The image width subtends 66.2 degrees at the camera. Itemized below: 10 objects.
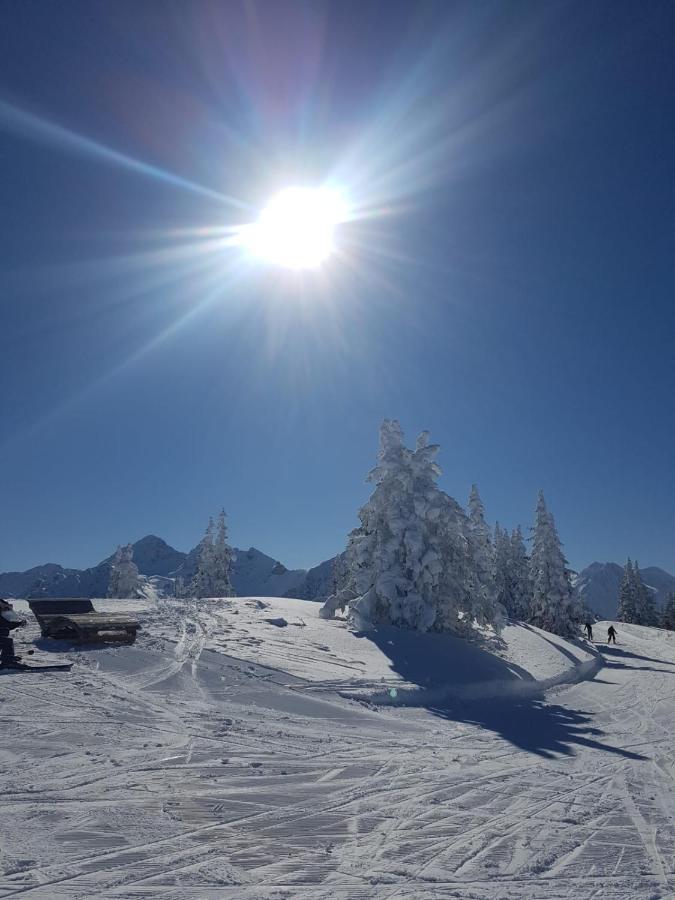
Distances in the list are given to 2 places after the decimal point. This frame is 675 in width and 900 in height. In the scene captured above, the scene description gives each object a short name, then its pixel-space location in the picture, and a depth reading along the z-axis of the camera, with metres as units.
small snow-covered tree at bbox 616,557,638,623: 75.71
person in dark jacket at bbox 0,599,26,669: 10.38
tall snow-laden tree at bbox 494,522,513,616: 63.66
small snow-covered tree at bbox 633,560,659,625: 75.81
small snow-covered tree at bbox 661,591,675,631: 76.79
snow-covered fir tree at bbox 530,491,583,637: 43.66
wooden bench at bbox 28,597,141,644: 12.90
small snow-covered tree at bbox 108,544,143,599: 50.66
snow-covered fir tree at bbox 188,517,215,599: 53.31
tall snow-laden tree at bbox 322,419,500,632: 22.30
